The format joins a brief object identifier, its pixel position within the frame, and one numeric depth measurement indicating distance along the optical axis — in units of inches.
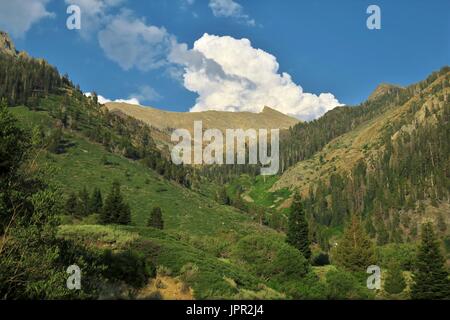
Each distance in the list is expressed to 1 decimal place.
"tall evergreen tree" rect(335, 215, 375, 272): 2529.5
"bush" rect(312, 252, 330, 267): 3204.2
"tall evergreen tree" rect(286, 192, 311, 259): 2652.6
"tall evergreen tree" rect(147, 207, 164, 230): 2972.9
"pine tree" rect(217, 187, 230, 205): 6270.2
